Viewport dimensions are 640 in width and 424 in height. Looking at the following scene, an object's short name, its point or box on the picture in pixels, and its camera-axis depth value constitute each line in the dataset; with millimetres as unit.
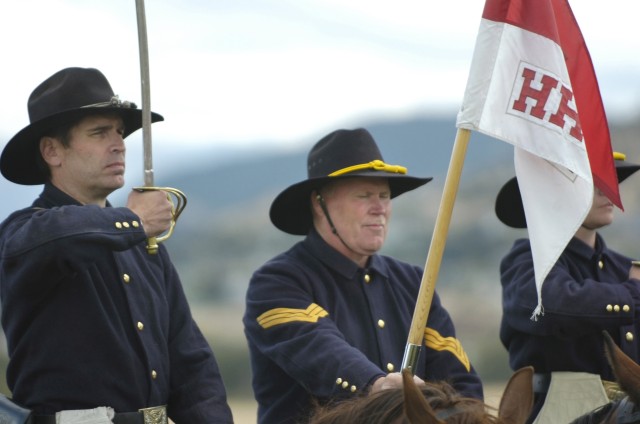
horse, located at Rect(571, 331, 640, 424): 8508
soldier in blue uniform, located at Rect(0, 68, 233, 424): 9937
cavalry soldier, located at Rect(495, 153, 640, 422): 12617
